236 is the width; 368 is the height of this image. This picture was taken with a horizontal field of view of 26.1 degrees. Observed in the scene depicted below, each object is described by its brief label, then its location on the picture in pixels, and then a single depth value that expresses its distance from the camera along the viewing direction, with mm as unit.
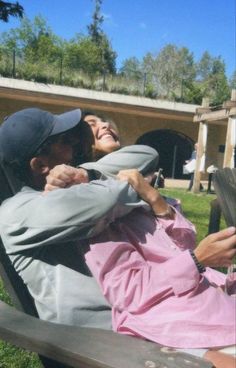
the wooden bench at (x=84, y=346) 1386
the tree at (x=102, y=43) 67562
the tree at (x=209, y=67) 86562
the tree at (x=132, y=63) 89944
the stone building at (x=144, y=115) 21516
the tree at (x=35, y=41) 65000
